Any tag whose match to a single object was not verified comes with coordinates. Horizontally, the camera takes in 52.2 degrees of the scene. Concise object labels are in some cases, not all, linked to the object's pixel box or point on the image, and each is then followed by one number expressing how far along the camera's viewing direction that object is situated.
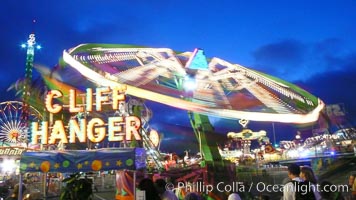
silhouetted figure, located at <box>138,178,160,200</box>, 5.05
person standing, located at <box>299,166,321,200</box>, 4.96
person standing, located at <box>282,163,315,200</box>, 4.64
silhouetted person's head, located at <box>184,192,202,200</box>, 5.81
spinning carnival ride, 22.00
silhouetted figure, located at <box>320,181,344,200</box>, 6.32
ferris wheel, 44.72
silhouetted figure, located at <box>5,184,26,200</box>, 8.36
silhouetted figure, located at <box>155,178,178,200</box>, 5.32
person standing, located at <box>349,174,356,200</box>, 7.29
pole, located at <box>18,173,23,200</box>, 8.35
